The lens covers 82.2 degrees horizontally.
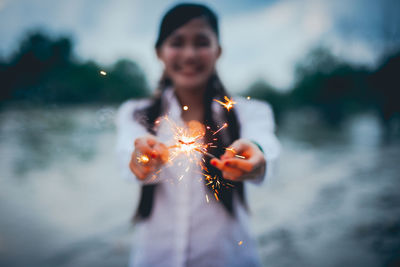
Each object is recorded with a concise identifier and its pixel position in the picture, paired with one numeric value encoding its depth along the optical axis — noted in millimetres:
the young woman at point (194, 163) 1771
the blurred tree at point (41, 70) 9208
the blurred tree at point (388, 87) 13062
